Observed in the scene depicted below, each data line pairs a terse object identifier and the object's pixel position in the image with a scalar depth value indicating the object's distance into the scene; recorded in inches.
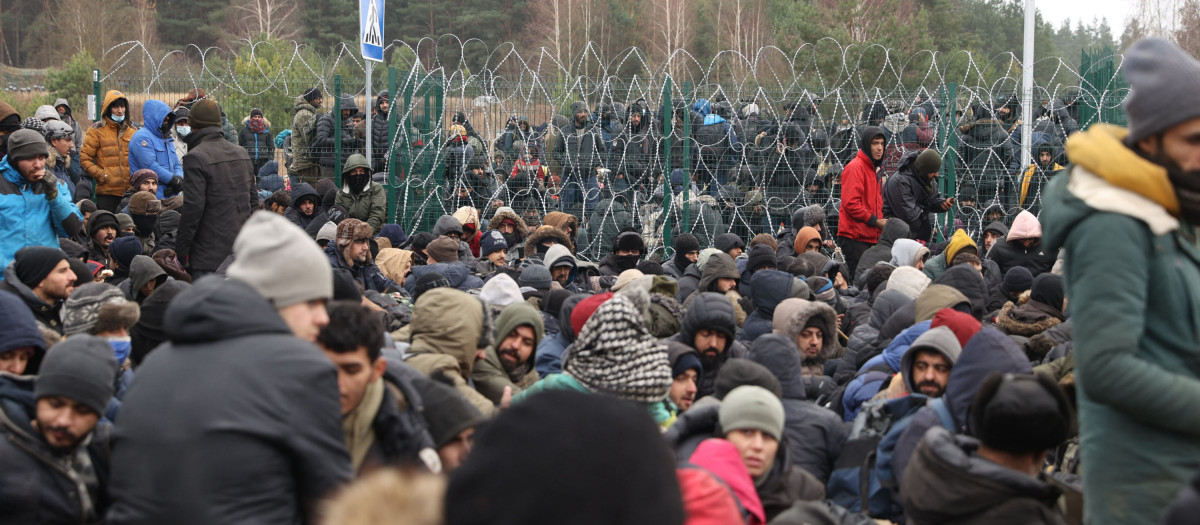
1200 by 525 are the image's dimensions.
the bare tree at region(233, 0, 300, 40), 1631.4
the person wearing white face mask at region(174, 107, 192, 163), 459.2
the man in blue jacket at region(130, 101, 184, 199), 392.8
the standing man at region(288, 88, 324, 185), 463.8
